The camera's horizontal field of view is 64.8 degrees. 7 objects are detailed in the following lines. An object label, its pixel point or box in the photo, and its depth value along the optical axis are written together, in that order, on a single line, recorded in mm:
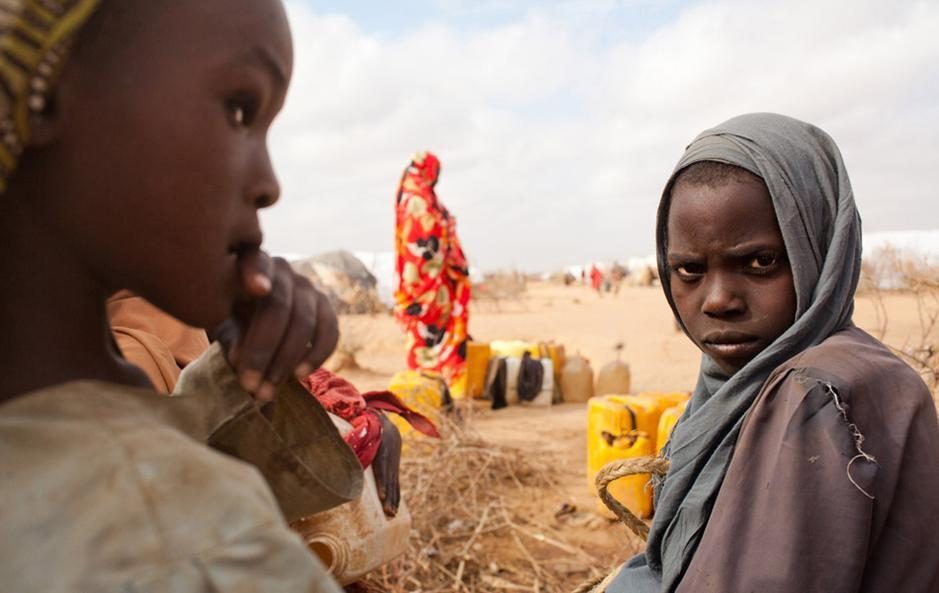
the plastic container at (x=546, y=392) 7363
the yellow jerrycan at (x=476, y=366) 7219
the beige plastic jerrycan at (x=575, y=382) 7598
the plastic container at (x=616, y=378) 7391
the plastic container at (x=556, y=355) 7683
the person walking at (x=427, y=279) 7012
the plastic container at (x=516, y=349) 7627
